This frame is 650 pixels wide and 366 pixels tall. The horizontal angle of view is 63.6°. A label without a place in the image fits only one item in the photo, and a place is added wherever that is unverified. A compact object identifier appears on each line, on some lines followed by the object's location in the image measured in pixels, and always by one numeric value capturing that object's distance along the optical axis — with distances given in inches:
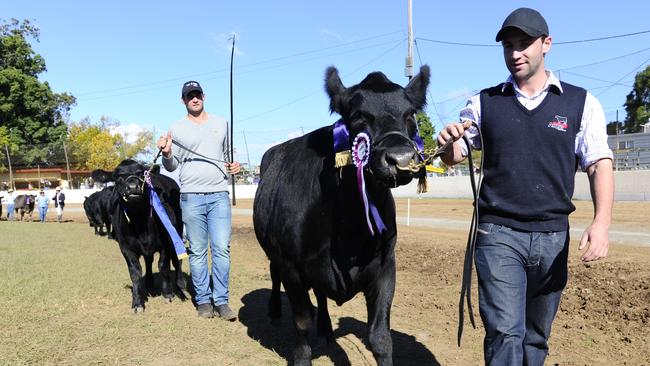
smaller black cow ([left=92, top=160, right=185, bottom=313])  265.9
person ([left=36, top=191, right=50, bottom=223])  1019.3
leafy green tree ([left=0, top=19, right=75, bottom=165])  1863.9
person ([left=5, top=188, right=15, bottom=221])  1163.9
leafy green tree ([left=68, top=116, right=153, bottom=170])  2417.6
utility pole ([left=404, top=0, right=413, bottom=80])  852.0
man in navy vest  107.6
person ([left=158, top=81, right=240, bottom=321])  233.6
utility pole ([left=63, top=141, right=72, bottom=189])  2161.7
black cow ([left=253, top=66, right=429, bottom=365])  118.3
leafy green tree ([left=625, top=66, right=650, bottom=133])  1917.8
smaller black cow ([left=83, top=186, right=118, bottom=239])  540.7
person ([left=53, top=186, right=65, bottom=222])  1004.6
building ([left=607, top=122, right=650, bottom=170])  1293.1
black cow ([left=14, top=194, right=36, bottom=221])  1136.8
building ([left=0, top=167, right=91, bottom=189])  2257.6
